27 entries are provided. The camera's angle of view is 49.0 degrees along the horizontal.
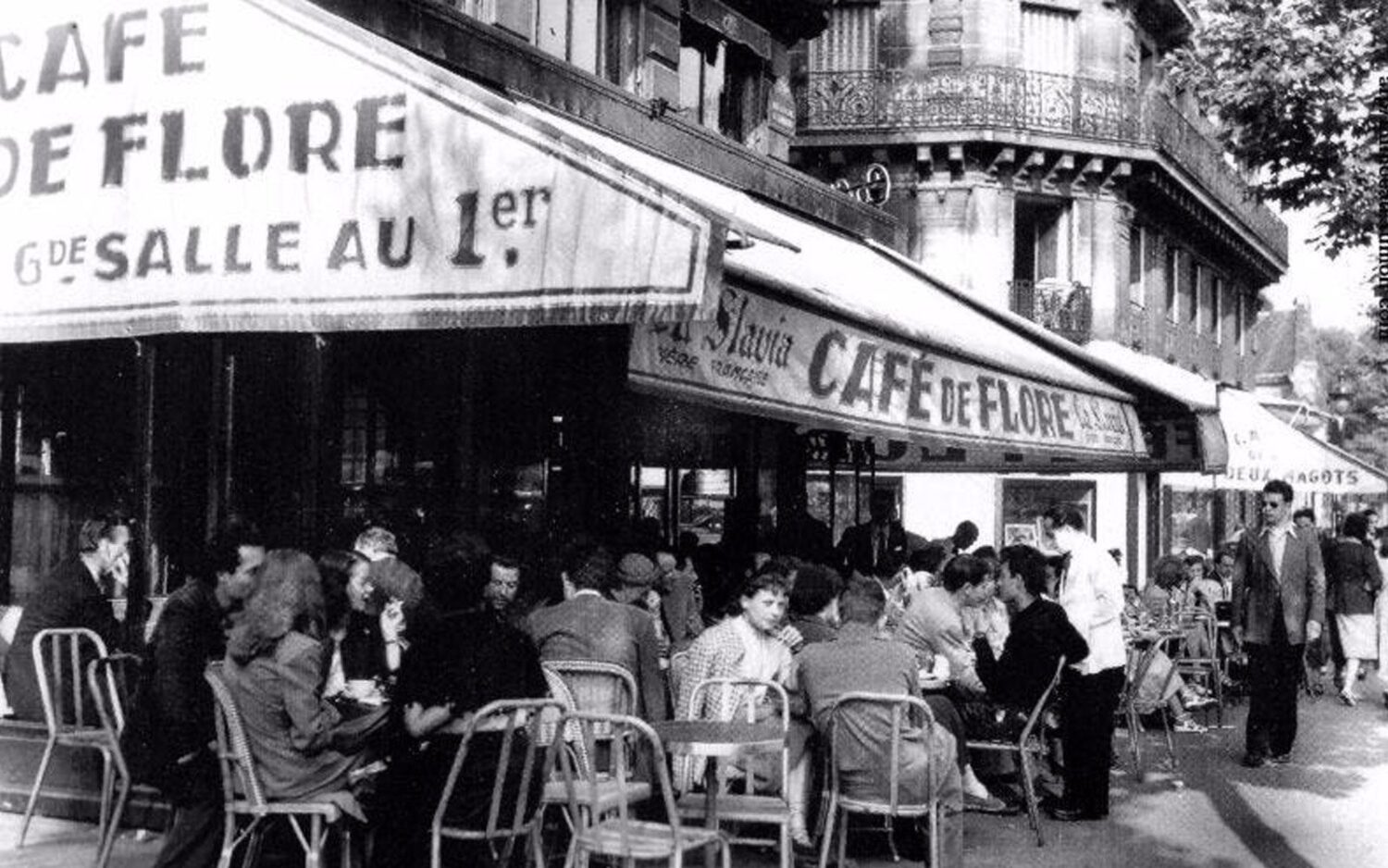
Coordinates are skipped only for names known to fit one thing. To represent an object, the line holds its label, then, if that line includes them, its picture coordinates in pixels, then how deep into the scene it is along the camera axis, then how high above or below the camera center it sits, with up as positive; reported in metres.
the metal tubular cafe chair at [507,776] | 5.38 -1.00
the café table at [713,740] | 5.86 -0.91
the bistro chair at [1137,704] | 9.89 -1.31
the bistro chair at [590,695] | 6.26 -0.84
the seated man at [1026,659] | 8.41 -0.82
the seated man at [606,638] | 6.85 -0.61
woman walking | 15.70 -0.76
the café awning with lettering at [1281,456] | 16.56 +0.65
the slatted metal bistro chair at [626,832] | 5.22 -1.18
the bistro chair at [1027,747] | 8.18 -1.31
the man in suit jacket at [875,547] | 14.08 -0.39
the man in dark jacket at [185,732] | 5.79 -0.91
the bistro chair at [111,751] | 6.50 -1.10
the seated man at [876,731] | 6.56 -0.96
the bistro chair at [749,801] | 6.17 -1.25
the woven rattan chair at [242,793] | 5.45 -1.08
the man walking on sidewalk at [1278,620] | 10.84 -0.75
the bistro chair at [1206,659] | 12.76 -1.24
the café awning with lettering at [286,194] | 5.35 +1.12
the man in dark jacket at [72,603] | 7.39 -0.54
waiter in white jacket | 8.82 -0.95
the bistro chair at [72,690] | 6.75 -0.95
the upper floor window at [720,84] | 13.34 +3.89
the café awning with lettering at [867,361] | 6.24 +0.71
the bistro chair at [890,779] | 6.37 -1.16
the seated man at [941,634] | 8.80 -0.73
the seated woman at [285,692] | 5.45 -0.70
